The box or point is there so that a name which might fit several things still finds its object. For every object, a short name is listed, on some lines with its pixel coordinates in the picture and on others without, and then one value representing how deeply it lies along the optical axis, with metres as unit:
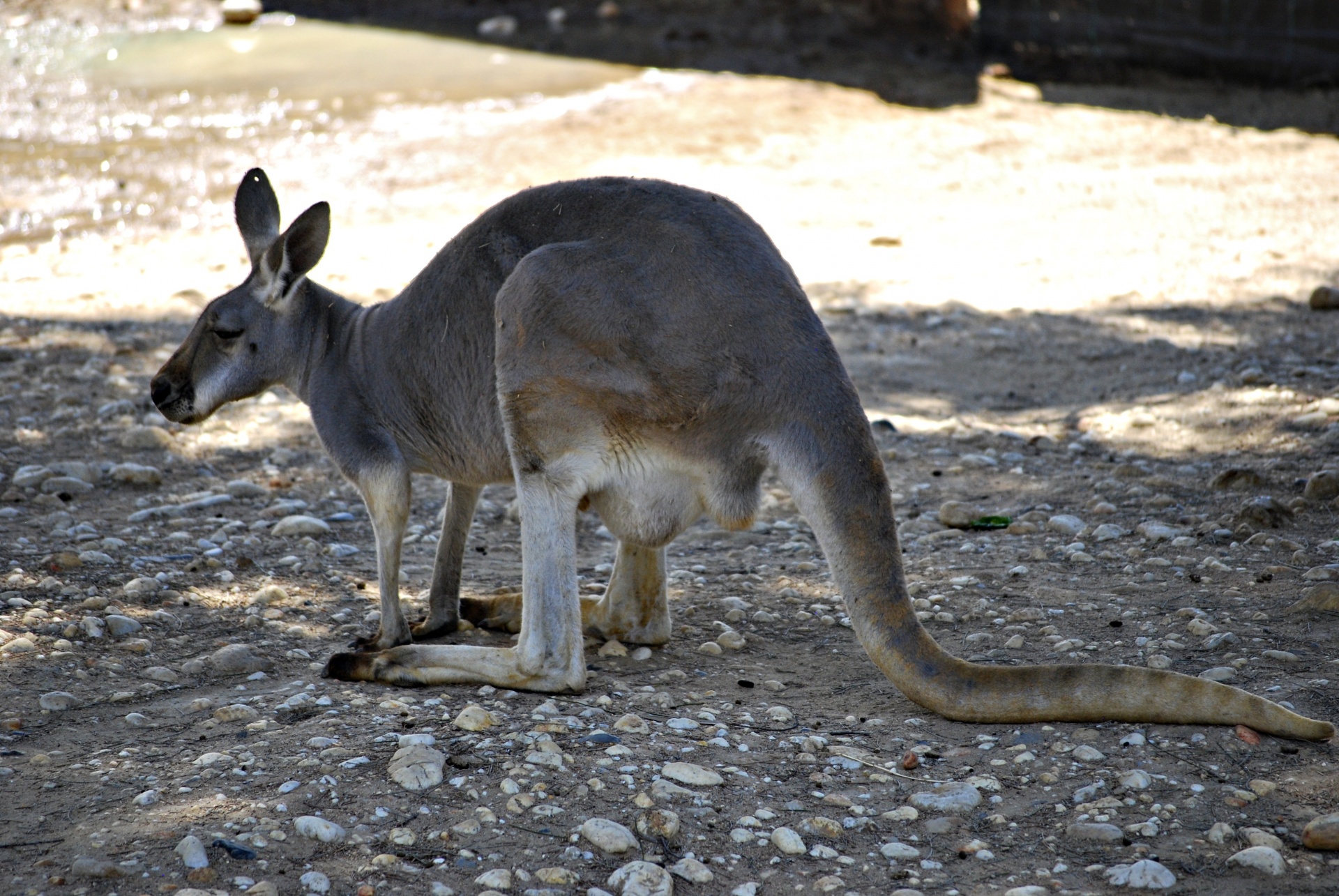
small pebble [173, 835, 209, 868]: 4.55
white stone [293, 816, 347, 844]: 4.76
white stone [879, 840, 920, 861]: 4.83
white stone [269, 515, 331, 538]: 8.47
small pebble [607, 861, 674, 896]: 4.52
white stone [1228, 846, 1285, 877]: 4.49
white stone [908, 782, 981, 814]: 5.11
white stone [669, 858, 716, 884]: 4.65
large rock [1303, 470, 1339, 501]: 8.20
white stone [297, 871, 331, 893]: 4.49
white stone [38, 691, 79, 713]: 5.98
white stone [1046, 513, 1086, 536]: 8.20
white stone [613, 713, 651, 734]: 5.73
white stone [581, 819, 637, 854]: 4.77
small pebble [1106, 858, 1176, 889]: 4.48
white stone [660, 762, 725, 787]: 5.25
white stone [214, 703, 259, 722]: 5.90
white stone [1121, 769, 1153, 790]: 5.07
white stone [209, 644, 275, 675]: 6.57
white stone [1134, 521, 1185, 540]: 7.91
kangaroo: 5.52
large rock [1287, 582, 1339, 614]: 6.61
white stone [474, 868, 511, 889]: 4.54
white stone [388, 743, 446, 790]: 5.15
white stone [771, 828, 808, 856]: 4.84
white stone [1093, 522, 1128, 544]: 8.02
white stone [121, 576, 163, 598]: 7.30
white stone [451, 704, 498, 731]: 5.66
